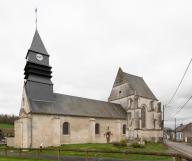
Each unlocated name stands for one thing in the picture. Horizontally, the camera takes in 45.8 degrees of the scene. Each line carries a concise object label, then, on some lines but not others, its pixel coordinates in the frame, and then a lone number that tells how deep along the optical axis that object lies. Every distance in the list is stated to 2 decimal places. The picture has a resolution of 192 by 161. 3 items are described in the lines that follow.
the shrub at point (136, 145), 27.80
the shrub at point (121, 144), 28.02
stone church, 28.59
